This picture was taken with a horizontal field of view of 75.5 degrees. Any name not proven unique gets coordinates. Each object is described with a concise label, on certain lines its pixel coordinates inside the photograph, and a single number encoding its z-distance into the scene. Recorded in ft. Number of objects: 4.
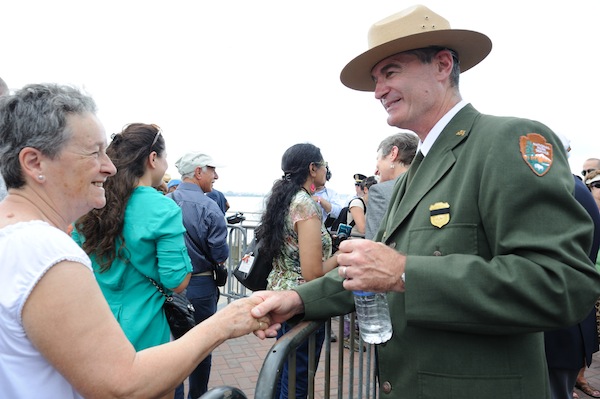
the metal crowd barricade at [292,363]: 4.11
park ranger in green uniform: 4.02
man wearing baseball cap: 12.88
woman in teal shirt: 8.05
